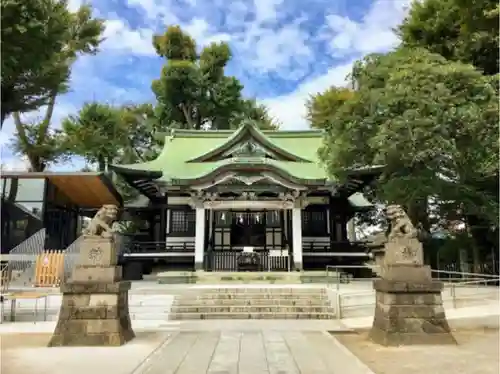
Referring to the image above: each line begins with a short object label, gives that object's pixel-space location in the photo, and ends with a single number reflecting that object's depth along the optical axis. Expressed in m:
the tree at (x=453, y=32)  13.47
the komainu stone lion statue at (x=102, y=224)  7.52
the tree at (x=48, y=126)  25.66
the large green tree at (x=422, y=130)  11.21
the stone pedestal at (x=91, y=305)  7.02
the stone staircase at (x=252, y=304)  10.66
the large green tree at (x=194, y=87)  33.16
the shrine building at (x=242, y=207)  18.20
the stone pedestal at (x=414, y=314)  7.01
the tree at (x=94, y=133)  26.00
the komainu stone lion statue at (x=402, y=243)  7.41
